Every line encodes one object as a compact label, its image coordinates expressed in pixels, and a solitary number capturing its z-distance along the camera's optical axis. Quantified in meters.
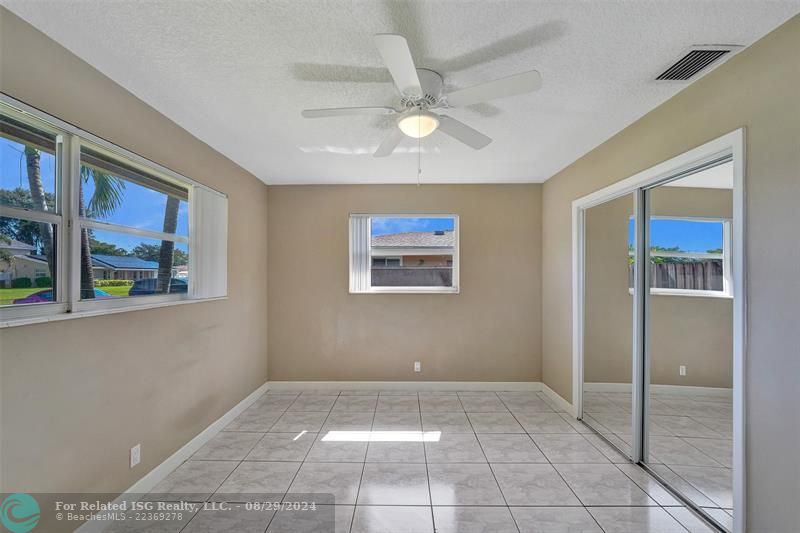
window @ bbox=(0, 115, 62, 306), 1.55
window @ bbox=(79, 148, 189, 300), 1.99
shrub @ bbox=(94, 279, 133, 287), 2.04
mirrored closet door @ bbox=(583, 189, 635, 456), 2.83
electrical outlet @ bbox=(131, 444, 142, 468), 2.18
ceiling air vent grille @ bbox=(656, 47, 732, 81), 1.72
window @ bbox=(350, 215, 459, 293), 4.48
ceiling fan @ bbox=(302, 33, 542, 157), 1.46
